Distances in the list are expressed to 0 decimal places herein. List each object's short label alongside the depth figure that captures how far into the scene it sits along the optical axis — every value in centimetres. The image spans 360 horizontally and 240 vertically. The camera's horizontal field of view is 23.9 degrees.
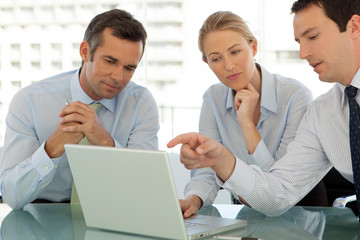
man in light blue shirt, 203
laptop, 163
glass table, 173
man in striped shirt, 187
